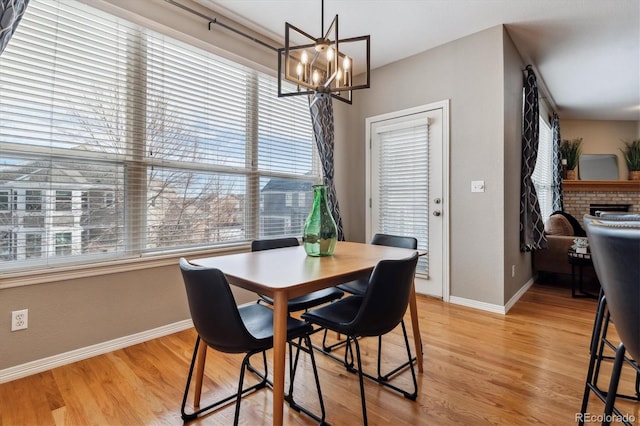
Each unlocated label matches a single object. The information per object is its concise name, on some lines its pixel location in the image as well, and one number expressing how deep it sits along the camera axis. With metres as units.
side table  3.56
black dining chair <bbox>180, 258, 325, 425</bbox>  1.23
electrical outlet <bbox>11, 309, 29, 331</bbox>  1.87
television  6.21
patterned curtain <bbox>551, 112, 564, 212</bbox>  5.43
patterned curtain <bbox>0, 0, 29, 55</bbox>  1.52
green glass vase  1.90
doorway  3.44
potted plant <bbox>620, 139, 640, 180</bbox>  5.94
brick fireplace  5.92
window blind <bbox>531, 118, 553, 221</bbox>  4.89
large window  1.92
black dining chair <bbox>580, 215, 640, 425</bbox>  0.85
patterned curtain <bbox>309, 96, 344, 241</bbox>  3.66
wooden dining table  1.28
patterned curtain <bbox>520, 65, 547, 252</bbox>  3.53
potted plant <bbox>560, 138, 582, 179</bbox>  6.09
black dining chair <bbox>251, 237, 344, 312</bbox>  1.95
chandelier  1.76
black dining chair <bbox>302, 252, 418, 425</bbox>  1.40
